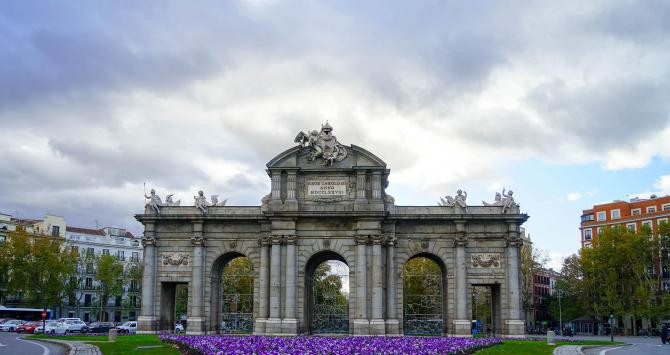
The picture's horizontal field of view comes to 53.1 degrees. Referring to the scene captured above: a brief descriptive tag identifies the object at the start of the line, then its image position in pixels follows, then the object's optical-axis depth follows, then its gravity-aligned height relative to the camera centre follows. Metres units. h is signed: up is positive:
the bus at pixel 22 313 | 79.00 -4.58
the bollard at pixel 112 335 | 42.34 -3.78
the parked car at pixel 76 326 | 62.57 -4.89
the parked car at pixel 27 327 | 61.44 -4.84
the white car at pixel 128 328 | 63.82 -5.17
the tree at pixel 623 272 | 77.12 +0.36
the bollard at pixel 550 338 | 42.53 -3.98
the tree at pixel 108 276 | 89.19 -0.19
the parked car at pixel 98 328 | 65.44 -5.32
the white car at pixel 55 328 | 58.94 -4.76
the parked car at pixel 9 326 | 64.62 -4.92
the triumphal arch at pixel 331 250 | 48.66 +1.86
